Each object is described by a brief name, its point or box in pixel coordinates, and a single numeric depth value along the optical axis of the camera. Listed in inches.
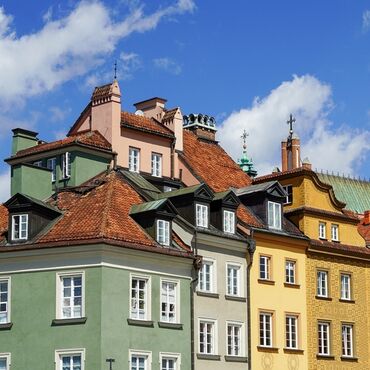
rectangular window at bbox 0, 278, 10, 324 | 1943.9
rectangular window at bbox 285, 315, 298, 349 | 2234.3
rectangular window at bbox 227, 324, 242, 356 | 2111.2
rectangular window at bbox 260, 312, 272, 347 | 2180.1
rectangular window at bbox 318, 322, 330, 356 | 2295.8
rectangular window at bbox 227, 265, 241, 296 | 2140.7
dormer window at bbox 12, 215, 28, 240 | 1977.1
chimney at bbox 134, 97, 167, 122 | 2495.1
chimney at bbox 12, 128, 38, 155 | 2346.2
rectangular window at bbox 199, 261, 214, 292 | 2079.2
